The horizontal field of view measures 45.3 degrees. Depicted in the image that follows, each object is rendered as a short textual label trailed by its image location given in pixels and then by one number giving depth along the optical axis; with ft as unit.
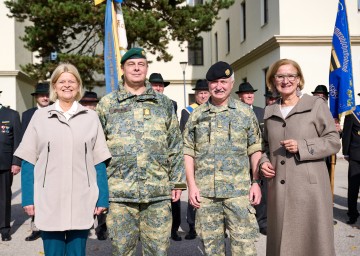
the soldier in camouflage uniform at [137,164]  11.33
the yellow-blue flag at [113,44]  18.89
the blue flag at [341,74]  21.67
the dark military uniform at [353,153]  22.50
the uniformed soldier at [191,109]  20.50
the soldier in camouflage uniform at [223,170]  12.19
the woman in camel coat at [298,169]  11.35
